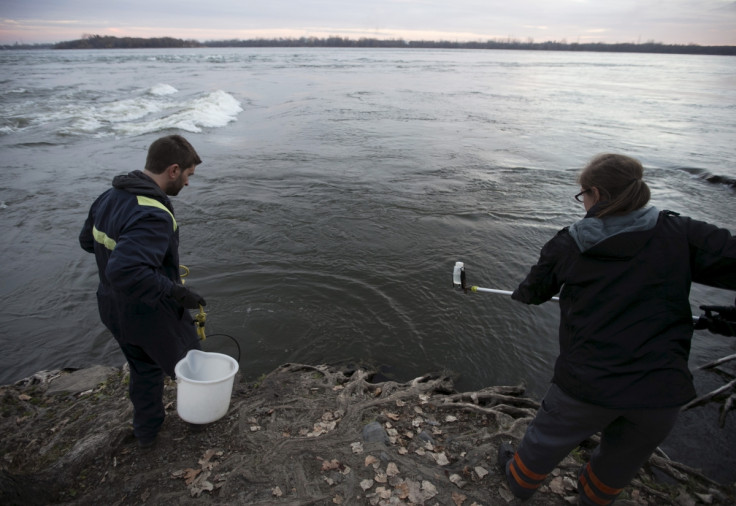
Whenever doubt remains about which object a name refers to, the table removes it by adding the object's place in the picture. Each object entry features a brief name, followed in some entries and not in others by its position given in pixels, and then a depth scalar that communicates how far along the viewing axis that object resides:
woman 2.39
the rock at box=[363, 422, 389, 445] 3.97
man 2.97
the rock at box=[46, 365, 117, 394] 4.95
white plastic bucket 3.68
